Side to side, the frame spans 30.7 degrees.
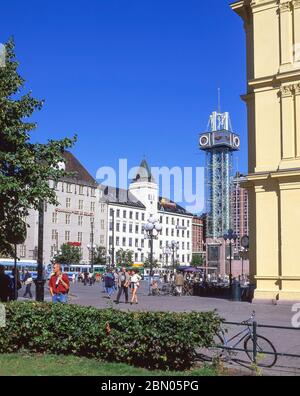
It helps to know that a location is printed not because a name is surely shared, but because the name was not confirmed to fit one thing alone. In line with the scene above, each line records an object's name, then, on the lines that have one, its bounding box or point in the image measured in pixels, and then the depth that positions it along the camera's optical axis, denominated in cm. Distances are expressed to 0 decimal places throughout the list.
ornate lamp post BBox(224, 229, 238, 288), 3834
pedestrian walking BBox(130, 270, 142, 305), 2723
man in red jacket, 1812
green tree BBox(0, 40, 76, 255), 1238
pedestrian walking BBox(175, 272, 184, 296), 3386
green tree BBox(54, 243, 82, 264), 9712
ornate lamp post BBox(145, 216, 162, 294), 3456
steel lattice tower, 16000
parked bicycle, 1015
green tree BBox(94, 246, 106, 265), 10325
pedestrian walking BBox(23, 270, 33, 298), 3228
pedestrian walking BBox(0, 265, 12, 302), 1705
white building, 12550
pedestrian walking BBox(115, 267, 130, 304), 2814
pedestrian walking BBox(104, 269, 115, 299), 3569
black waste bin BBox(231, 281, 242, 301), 2875
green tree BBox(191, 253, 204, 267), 14592
